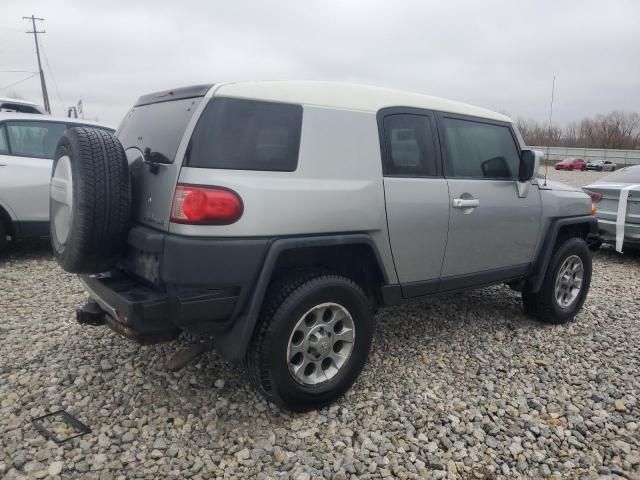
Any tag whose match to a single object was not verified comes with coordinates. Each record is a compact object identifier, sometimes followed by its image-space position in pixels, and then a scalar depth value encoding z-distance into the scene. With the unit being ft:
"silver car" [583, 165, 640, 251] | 21.71
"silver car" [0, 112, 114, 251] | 18.51
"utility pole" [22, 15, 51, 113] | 111.24
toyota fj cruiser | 7.97
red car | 138.83
